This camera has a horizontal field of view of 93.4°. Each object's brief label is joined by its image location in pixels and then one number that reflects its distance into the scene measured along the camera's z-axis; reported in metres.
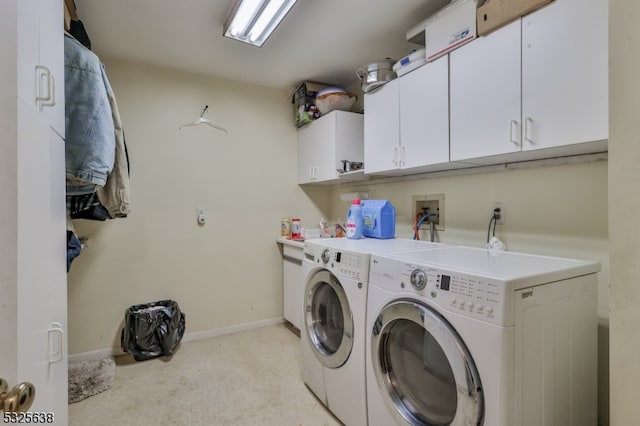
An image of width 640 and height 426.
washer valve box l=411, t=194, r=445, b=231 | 2.07
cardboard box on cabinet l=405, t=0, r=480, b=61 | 1.49
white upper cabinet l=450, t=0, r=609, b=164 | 1.11
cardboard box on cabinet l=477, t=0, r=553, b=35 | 1.26
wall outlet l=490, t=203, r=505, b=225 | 1.70
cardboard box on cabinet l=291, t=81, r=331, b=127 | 2.83
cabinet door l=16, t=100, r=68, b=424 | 0.68
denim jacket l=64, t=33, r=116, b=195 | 1.28
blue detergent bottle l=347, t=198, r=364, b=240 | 2.14
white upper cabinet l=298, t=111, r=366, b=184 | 2.59
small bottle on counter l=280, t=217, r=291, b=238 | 3.05
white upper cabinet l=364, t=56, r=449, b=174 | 1.67
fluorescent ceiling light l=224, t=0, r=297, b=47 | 1.69
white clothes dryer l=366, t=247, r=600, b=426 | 0.93
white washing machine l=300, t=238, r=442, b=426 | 1.48
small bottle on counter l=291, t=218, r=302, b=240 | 2.98
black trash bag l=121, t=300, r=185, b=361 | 2.27
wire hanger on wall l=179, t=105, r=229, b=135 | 2.56
